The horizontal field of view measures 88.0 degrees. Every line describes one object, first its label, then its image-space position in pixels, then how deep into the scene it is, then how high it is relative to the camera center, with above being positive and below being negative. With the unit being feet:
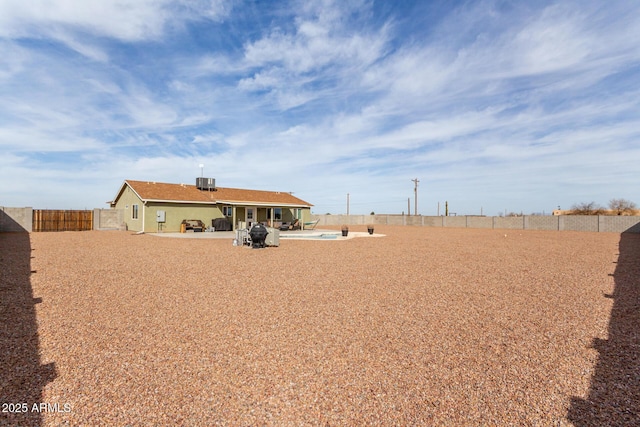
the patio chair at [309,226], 106.83 -1.59
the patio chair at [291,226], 93.79 -1.33
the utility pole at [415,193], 179.83 +15.05
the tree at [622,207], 143.02 +5.80
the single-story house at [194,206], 81.35 +4.40
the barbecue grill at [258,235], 51.90 -2.16
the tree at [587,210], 147.54 +4.43
